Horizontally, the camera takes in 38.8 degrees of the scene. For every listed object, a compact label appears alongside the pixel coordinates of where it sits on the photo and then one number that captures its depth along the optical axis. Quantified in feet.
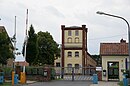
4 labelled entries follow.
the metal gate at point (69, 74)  100.49
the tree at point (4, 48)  69.49
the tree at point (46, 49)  132.57
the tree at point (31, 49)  105.62
